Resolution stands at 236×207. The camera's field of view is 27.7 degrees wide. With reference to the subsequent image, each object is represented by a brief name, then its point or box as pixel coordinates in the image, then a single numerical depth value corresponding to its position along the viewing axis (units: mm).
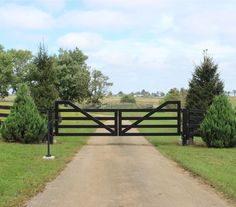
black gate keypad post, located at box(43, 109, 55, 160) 19816
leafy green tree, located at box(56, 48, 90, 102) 81688
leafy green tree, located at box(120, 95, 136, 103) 94562
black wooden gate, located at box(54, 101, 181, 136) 20672
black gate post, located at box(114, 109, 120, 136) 20875
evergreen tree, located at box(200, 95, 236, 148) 19438
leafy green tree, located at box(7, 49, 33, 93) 97562
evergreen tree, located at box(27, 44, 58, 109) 20938
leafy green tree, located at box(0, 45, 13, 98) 95938
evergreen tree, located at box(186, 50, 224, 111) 21953
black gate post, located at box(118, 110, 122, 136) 20859
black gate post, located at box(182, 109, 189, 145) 20731
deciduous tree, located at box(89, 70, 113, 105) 87606
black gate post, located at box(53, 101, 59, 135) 20594
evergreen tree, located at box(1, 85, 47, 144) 19125
